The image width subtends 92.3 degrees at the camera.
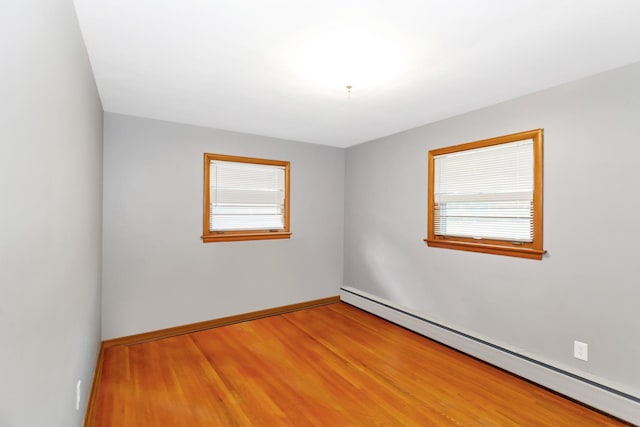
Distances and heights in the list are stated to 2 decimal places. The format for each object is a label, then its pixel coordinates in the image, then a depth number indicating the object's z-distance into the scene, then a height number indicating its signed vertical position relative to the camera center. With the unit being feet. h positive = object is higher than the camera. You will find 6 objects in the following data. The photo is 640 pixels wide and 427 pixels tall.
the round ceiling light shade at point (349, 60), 5.90 +3.32
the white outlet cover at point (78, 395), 5.56 -3.40
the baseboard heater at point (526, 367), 6.82 -4.09
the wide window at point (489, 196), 8.53 +0.60
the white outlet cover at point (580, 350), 7.47 -3.29
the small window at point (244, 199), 12.01 +0.54
